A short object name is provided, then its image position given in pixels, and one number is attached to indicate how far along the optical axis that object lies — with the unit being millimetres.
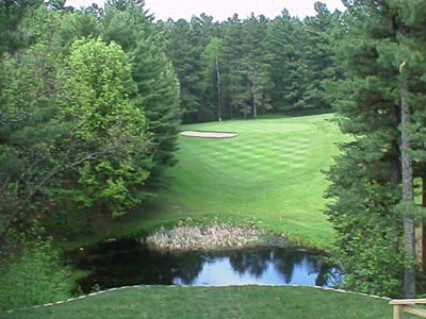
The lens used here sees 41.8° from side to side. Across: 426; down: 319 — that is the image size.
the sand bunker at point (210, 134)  40938
